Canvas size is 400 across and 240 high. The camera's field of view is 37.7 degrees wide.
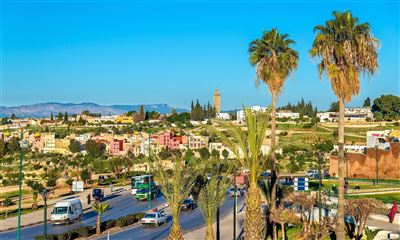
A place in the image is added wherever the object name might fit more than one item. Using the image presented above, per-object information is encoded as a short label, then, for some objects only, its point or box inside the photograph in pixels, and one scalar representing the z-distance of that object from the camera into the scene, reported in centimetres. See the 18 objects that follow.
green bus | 5559
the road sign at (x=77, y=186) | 5828
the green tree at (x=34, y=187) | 4891
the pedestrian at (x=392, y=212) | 3028
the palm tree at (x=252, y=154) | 1870
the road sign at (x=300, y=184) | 3607
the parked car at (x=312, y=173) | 6756
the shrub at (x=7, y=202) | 5238
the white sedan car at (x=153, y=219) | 3656
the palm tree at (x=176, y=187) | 2092
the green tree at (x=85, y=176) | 6856
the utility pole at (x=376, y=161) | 6016
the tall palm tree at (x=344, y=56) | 2150
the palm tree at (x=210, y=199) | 2205
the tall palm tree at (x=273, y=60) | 2811
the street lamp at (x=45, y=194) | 3043
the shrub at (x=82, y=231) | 3228
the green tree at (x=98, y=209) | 3378
